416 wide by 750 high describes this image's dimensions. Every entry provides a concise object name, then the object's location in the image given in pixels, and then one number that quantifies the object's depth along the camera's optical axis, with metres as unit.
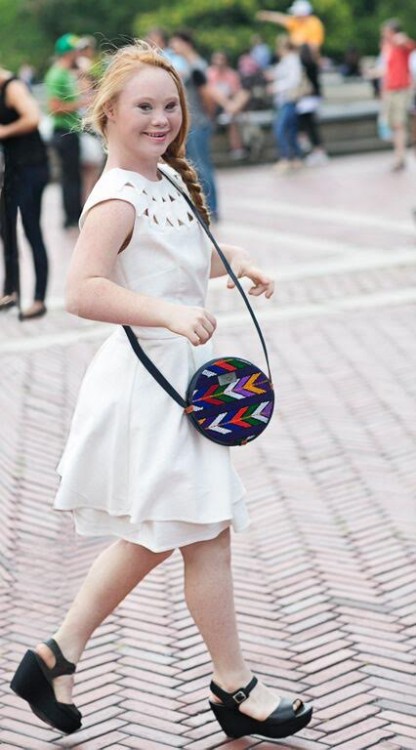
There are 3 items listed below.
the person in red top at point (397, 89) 16.64
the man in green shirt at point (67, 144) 12.30
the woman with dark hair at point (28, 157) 8.29
